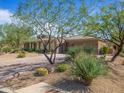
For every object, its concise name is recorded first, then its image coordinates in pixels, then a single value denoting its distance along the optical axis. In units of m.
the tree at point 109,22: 7.51
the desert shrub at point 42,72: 5.46
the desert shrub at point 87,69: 4.50
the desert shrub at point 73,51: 7.51
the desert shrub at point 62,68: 5.58
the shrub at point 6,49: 17.41
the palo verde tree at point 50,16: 6.81
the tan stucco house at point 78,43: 15.76
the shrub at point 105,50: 14.69
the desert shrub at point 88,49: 7.82
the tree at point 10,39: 19.81
